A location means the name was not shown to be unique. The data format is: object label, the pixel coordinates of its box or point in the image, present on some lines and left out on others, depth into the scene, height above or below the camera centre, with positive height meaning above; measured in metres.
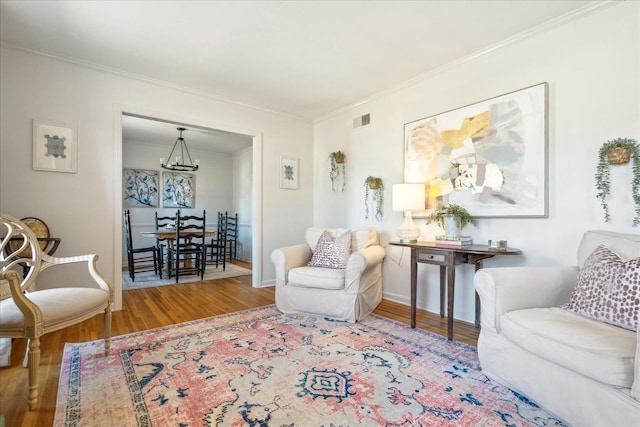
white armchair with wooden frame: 1.54 -0.52
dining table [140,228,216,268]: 4.73 -0.36
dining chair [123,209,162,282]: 4.58 -0.83
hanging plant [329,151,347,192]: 4.16 +0.55
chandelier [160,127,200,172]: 6.13 +1.15
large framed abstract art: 2.44 +0.50
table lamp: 2.98 +0.09
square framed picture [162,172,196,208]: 6.34 +0.43
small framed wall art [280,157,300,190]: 4.41 +0.54
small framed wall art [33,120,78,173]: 2.81 +0.58
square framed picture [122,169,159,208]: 5.91 +0.44
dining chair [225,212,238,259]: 6.24 -0.61
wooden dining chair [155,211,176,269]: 4.90 -0.28
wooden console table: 2.37 -0.38
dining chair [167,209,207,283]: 4.59 -0.58
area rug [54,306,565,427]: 1.50 -0.99
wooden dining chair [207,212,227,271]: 5.47 -0.53
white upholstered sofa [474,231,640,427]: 1.23 -0.61
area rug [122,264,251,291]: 4.32 -1.03
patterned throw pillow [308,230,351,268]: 3.14 -0.42
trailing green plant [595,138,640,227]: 1.97 +0.26
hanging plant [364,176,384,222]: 3.67 +0.18
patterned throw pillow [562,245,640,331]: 1.48 -0.40
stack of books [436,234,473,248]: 2.64 -0.26
